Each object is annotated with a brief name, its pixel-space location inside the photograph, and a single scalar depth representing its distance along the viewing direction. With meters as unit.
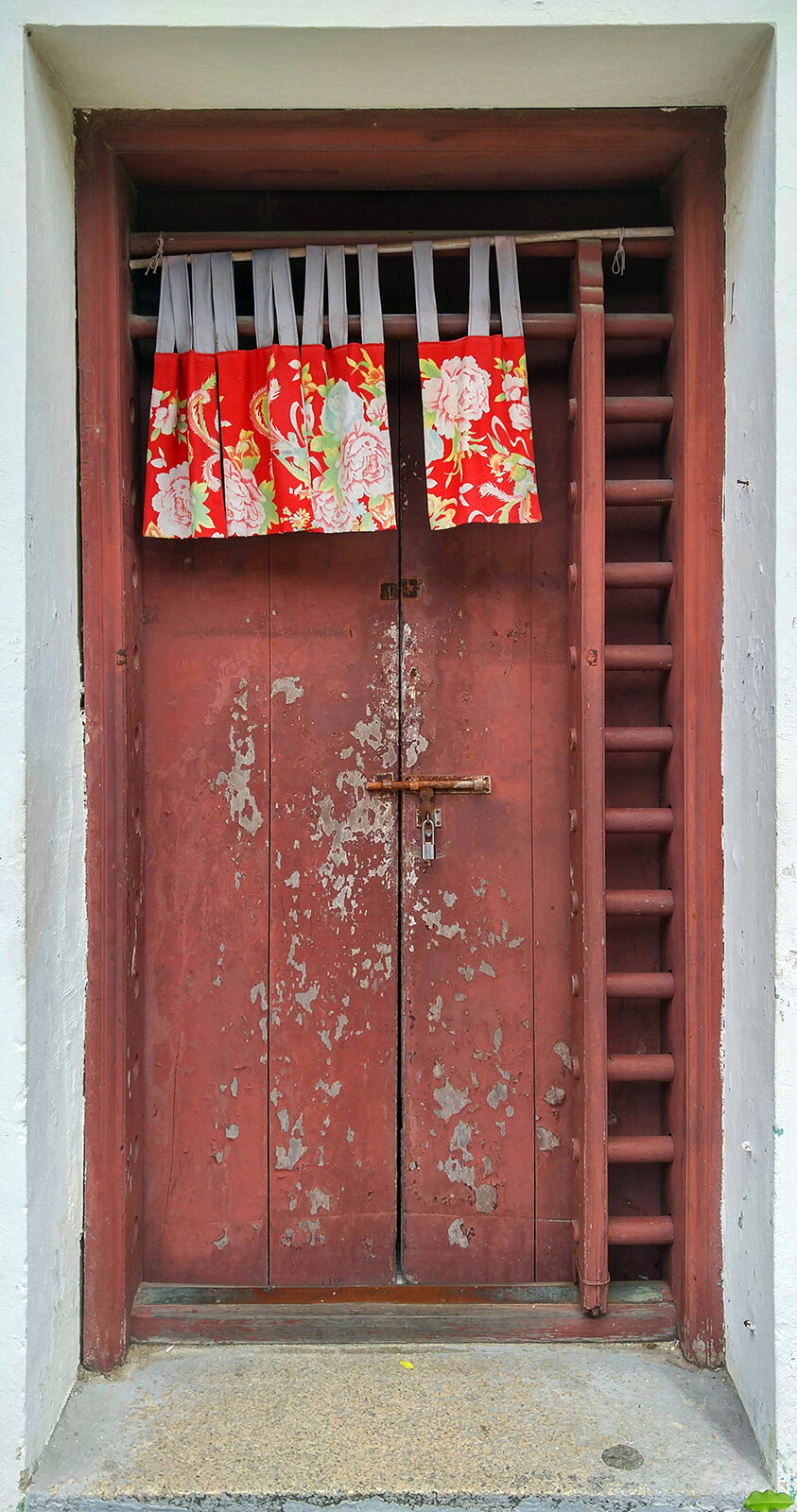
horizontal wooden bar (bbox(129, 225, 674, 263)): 2.35
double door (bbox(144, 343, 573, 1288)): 2.51
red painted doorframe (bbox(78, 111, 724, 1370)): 2.29
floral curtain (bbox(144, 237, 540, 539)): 2.34
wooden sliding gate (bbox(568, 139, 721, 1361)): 2.31
